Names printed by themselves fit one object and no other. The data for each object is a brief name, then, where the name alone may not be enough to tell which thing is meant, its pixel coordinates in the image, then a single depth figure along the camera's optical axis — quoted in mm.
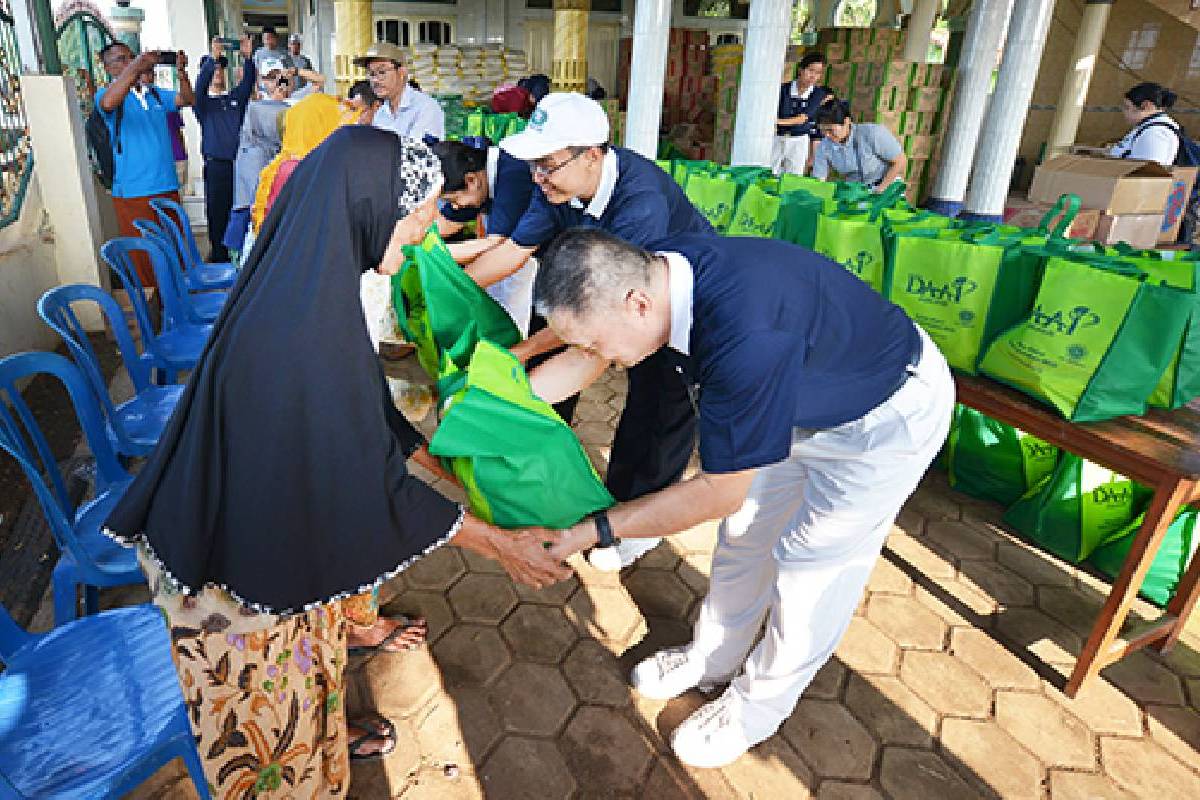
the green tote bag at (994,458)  3090
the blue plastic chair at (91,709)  1251
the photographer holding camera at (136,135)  5062
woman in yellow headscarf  3676
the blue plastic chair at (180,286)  3484
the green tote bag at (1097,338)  2082
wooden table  2018
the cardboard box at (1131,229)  4578
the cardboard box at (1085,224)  4430
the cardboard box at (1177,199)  5945
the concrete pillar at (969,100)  6934
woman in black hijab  1151
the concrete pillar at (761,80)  5754
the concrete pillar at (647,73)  6539
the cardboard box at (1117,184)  4535
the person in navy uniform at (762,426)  1354
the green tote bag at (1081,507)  2734
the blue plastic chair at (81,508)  1739
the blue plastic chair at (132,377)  2289
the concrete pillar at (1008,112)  6504
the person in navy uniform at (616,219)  2170
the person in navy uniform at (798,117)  6449
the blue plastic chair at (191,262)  4098
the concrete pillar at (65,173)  4512
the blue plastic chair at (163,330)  3023
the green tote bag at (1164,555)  2523
